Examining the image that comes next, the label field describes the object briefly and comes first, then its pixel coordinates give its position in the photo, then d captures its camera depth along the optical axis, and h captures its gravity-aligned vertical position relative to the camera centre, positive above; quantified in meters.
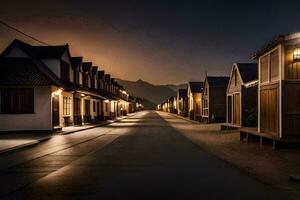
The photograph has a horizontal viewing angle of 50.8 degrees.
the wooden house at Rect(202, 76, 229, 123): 38.94 +0.22
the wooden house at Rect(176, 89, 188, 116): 66.14 +0.46
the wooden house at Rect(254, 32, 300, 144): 14.10 +0.64
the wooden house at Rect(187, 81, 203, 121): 51.82 +1.00
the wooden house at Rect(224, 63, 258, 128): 24.30 +0.49
